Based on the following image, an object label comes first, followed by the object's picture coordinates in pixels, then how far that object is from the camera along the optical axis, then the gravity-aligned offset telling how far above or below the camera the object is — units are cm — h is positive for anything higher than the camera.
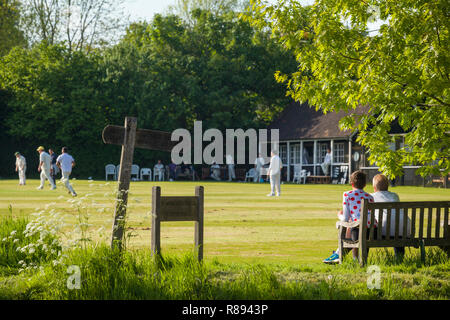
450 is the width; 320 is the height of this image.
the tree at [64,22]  5609 +1237
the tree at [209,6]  5922 +1474
